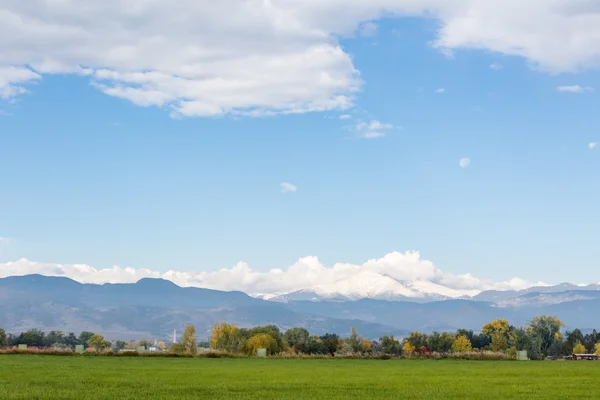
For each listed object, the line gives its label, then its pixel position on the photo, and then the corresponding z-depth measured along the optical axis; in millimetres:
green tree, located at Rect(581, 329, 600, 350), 185875
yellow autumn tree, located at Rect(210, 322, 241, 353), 148875
